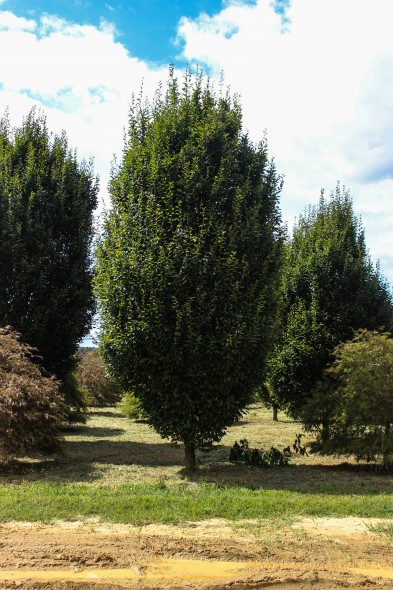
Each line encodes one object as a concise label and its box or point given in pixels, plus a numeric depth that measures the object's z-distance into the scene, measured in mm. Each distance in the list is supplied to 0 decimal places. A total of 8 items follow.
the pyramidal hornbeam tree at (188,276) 9141
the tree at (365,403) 10078
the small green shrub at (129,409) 19269
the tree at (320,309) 14141
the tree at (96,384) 26953
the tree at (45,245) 12875
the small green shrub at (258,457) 10711
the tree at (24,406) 9242
